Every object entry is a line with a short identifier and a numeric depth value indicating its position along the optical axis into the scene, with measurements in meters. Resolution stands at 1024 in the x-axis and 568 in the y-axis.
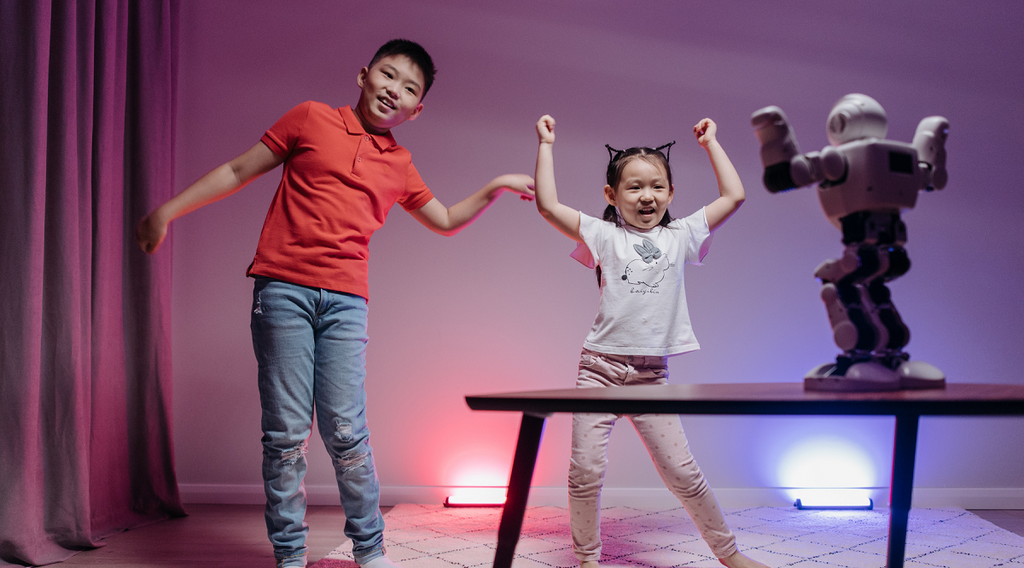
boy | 1.39
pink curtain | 1.52
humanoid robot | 0.87
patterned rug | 1.59
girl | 1.47
